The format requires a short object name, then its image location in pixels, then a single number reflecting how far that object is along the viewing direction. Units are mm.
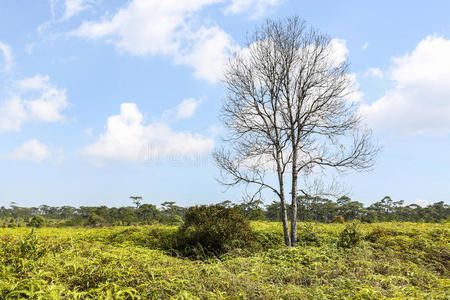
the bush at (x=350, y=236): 7922
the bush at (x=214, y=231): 7848
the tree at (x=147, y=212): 25578
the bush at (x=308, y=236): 9373
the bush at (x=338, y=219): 18338
